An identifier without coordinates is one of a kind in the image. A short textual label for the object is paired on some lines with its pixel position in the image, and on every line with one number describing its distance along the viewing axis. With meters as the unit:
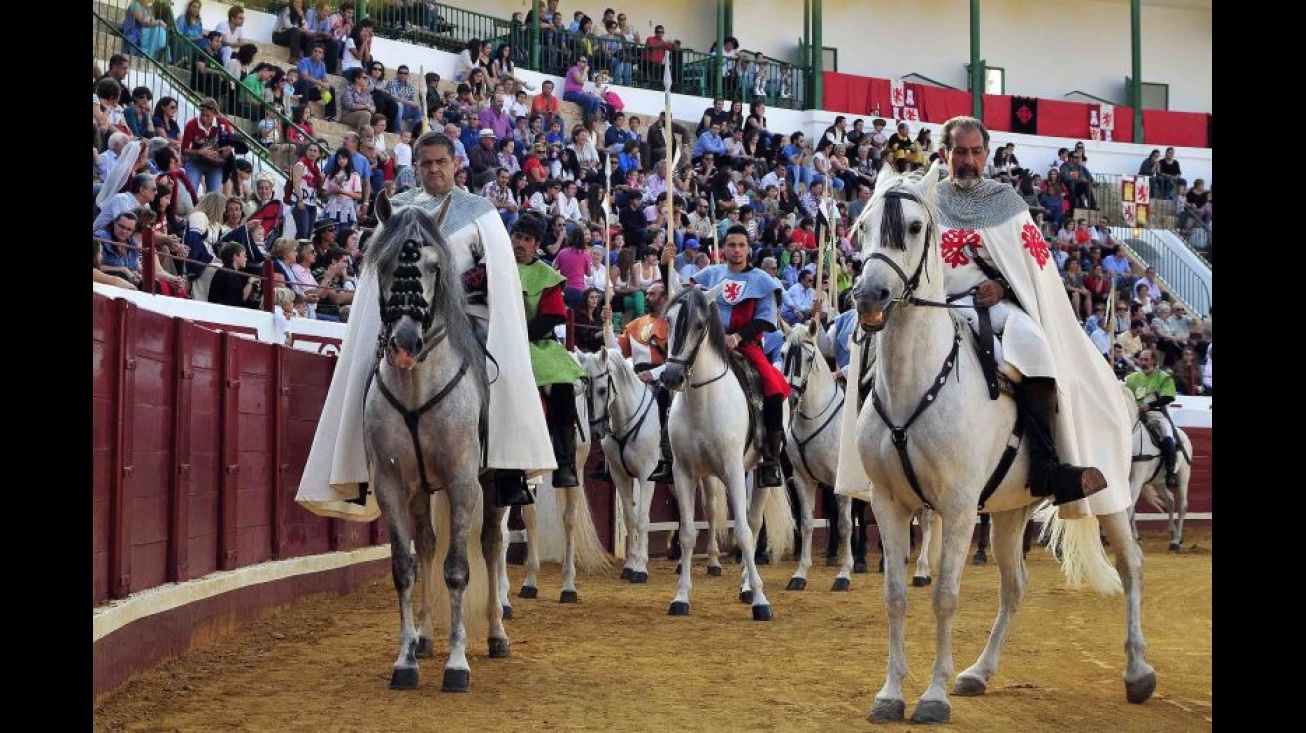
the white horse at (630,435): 13.02
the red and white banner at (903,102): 33.62
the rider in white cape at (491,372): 7.23
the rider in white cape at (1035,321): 6.73
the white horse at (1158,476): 17.55
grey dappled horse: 6.75
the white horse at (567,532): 11.19
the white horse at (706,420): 9.81
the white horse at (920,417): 6.06
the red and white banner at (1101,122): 35.62
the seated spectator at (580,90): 25.72
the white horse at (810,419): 12.62
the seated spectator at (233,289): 11.28
